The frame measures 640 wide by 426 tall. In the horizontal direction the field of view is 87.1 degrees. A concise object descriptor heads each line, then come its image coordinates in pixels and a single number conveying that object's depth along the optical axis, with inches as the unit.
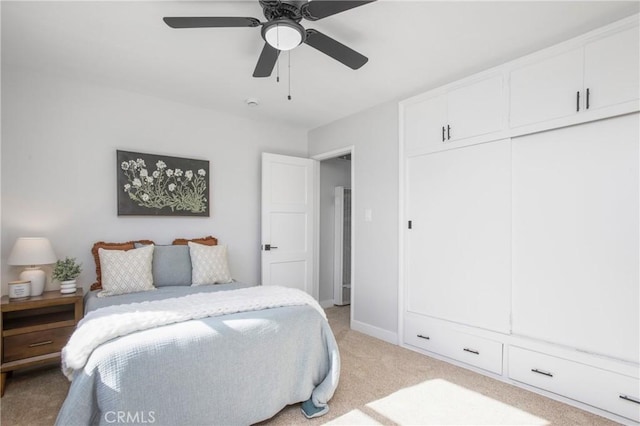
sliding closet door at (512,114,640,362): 80.8
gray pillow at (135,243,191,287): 118.9
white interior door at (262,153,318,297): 157.9
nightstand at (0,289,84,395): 92.0
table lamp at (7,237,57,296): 98.7
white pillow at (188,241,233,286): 122.7
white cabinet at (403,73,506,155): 105.1
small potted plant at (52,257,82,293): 104.4
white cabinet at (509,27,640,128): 80.5
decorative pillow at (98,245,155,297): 106.5
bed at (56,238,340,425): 61.8
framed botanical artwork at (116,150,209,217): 126.8
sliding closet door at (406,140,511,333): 103.2
